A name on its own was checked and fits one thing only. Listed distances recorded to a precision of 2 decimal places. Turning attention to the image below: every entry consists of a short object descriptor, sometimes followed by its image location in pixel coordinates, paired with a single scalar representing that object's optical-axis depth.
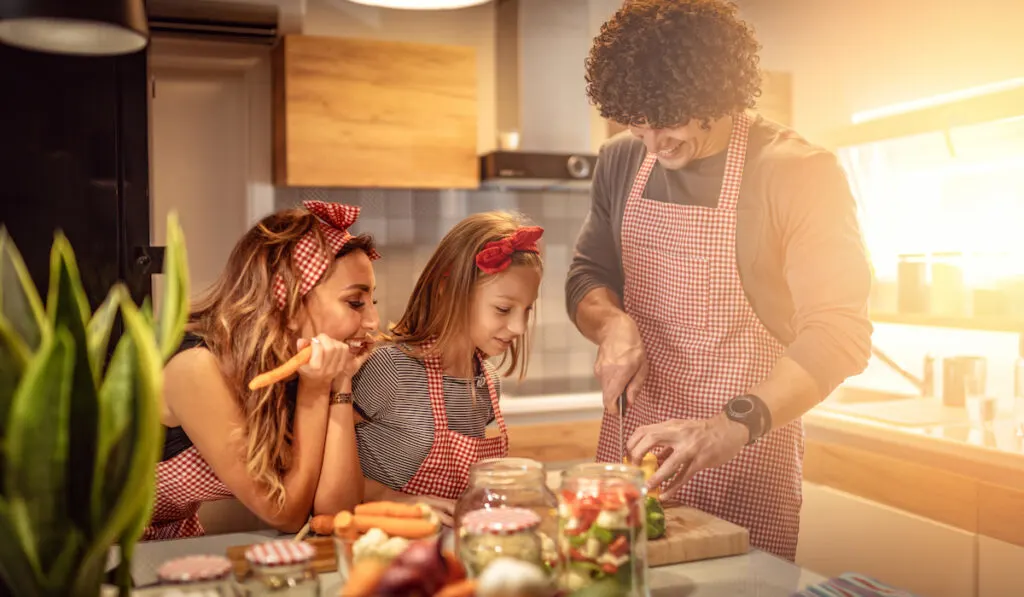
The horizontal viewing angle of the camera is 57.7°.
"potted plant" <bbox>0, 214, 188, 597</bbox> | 0.73
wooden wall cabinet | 3.06
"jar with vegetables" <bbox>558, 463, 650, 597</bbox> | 0.94
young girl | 1.69
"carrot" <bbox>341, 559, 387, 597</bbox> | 0.76
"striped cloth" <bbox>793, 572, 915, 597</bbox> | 1.06
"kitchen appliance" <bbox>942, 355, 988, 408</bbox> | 2.49
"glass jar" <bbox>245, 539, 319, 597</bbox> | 0.85
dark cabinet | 1.29
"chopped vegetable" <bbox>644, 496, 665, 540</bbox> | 1.22
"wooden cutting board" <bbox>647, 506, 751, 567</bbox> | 1.21
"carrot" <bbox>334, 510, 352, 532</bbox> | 1.03
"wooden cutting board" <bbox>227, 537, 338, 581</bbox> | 1.15
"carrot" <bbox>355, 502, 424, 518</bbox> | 1.03
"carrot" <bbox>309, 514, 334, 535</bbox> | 1.25
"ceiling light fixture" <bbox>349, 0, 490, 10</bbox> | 1.66
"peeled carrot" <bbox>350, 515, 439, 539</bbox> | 0.98
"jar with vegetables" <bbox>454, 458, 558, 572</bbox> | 1.02
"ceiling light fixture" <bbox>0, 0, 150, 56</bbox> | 1.01
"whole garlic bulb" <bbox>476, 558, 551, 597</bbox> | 0.74
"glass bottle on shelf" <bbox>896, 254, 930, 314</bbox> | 2.55
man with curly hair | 1.57
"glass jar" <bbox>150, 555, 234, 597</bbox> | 0.81
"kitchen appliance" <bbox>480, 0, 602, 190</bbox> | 3.52
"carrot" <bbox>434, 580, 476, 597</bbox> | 0.72
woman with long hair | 1.45
